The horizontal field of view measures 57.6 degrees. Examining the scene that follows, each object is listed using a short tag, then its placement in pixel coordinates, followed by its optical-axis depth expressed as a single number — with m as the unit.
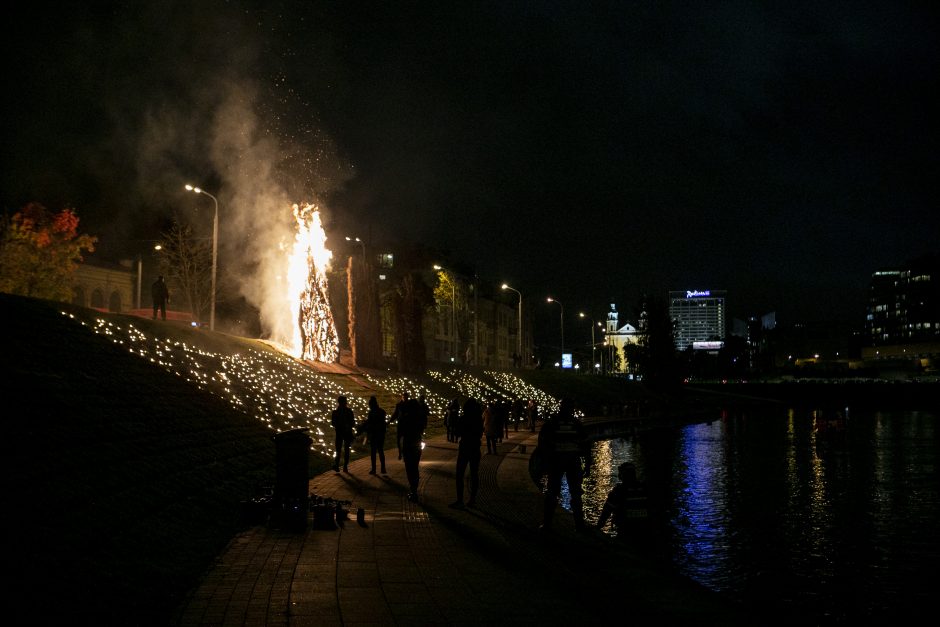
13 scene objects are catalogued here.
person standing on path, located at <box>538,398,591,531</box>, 12.91
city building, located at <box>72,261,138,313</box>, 56.53
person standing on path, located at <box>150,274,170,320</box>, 31.84
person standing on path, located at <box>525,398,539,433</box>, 42.15
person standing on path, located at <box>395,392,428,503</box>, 15.60
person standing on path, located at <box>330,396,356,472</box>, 19.09
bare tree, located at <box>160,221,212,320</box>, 55.06
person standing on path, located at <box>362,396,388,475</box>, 18.97
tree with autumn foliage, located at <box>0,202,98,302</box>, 44.19
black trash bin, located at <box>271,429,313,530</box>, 11.95
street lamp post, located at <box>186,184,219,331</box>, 35.37
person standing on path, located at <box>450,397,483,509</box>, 14.77
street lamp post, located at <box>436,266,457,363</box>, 88.44
